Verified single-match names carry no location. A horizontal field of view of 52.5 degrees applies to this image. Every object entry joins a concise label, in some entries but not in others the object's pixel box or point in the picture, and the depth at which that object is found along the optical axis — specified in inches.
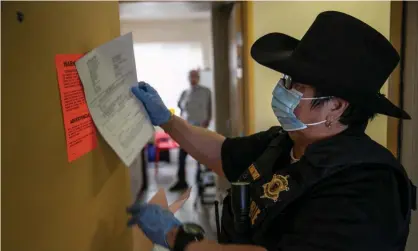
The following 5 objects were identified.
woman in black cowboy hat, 35.5
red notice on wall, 30.9
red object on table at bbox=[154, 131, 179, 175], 244.4
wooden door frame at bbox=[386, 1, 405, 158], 86.7
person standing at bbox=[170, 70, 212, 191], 186.9
